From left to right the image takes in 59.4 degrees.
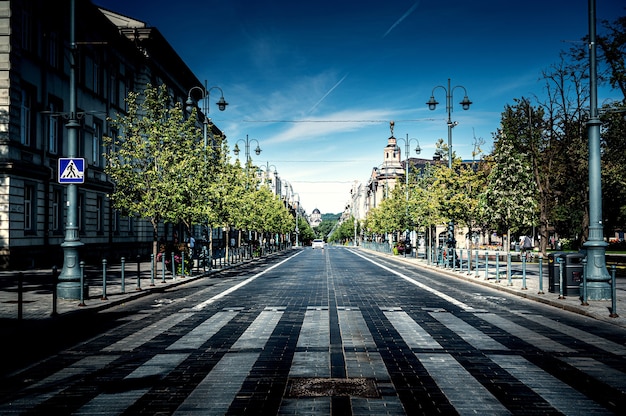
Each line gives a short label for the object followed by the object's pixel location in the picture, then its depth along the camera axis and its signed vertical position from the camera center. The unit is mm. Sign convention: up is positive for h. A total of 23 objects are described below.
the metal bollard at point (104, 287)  14039 -1627
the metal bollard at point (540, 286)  15827 -1778
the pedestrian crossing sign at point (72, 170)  13922 +1385
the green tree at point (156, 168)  22469 +2385
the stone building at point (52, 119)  24312 +5397
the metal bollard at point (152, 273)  18622 -1710
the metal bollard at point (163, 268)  19383 -1552
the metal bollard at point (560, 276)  14947 -1440
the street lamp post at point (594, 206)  13727 +483
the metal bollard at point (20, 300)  10234 -1413
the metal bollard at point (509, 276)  18978 -1801
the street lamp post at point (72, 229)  13758 -116
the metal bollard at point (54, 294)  11156 -1436
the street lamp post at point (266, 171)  54378 +6284
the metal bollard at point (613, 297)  11250 -1527
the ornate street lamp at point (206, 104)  28750 +6396
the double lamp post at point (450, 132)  29422 +5169
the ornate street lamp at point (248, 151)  46209 +6198
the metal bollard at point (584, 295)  13117 -1688
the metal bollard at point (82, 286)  13031 -1464
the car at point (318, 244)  86288 -3078
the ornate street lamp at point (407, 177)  45375 +4257
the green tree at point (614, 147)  27381 +4362
